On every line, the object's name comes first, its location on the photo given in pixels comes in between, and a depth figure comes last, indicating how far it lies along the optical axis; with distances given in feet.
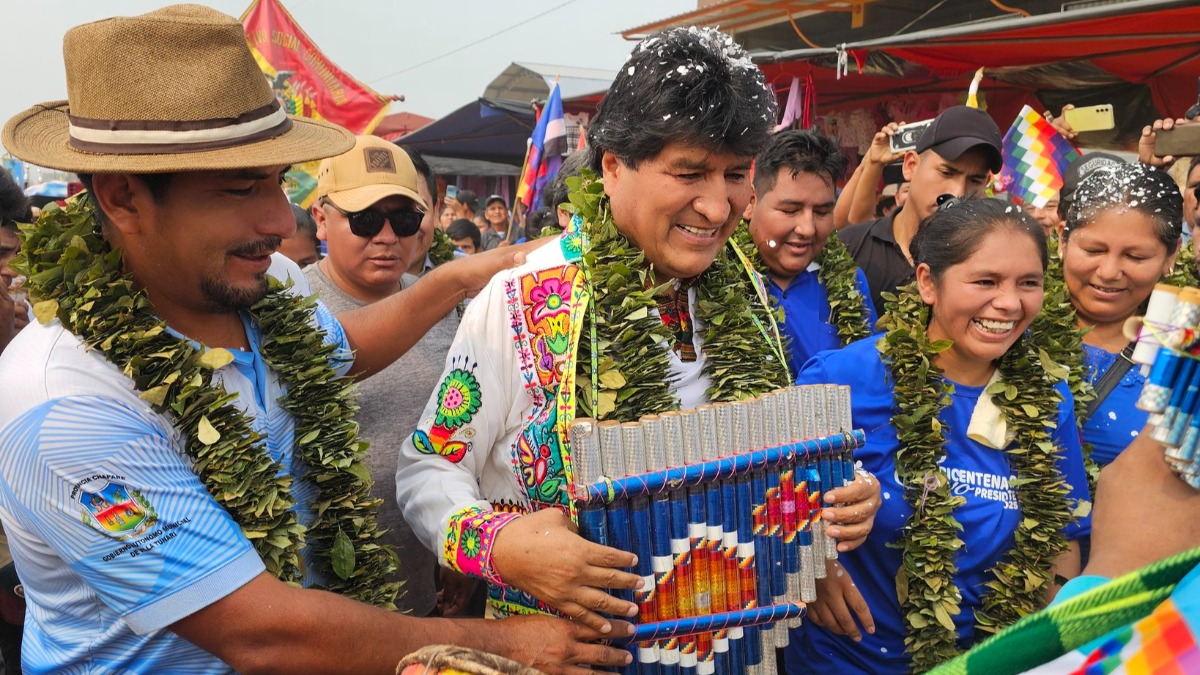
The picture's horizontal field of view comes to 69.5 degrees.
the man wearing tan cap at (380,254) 10.71
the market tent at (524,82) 52.65
